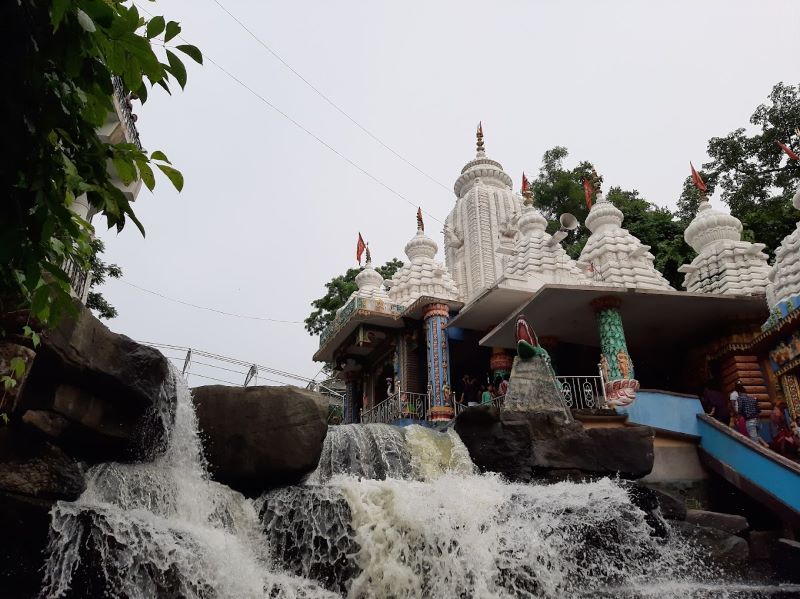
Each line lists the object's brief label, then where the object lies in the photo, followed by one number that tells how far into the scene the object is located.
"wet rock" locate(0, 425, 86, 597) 5.13
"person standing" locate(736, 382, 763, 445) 12.30
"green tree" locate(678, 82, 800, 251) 27.61
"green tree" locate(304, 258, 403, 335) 28.22
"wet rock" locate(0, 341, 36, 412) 4.86
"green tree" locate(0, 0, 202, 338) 2.27
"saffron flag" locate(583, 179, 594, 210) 20.16
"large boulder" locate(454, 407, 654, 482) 9.44
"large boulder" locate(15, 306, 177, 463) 5.73
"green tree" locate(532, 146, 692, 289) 25.86
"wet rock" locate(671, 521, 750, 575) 8.12
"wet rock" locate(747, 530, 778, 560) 9.74
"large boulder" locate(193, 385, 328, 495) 7.51
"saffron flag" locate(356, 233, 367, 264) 25.06
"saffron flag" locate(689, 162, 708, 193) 18.58
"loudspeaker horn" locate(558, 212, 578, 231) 18.53
